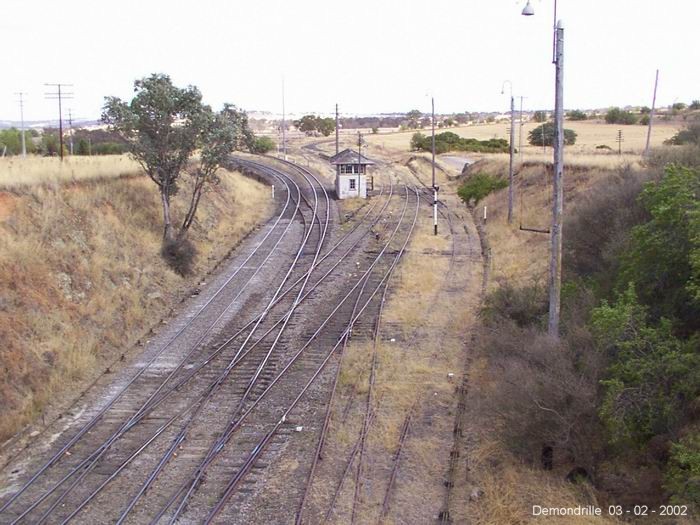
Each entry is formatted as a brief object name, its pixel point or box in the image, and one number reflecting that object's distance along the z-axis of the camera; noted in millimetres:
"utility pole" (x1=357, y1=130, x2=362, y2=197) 43738
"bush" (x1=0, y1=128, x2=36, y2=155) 60881
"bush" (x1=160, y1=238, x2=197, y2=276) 25922
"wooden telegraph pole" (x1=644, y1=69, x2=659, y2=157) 44469
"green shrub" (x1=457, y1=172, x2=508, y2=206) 41875
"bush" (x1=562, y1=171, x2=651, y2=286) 16812
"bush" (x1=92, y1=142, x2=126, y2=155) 59300
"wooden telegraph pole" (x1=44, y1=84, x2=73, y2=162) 41781
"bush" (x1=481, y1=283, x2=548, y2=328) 17047
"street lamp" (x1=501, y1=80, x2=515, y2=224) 31812
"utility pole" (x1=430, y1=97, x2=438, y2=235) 33469
